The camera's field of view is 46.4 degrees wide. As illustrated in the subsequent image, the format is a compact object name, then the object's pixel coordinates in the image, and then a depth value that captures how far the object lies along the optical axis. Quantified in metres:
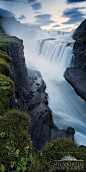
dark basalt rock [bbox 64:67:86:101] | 13.14
